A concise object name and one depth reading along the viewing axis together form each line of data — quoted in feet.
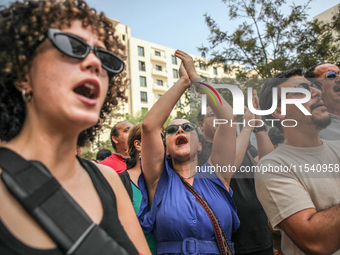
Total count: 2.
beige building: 125.90
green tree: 25.12
